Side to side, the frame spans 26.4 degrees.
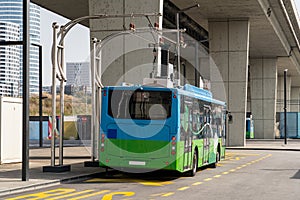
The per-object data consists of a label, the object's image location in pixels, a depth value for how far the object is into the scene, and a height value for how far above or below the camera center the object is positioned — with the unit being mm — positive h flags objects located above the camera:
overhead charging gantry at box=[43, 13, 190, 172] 20547 +872
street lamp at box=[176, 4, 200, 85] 39641 +5567
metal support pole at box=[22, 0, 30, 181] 17109 +255
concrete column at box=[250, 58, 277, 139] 75750 +1368
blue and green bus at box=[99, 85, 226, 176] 18812 -686
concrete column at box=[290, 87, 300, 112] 116912 +1215
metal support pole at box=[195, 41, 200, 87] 46875 +3217
